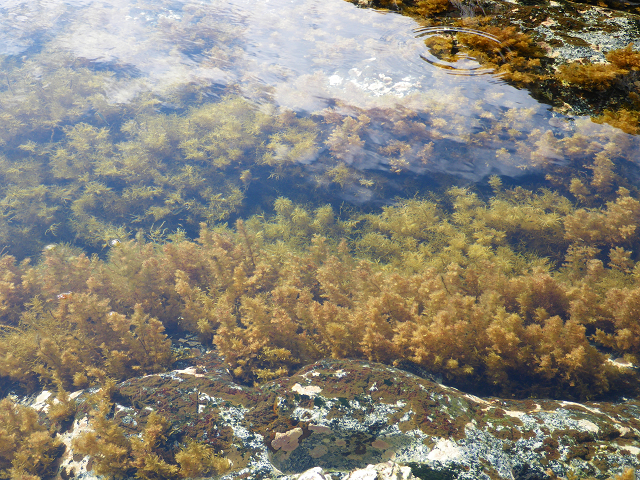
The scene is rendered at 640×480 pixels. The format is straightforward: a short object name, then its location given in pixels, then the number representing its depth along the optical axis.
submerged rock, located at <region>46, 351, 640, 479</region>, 2.09
